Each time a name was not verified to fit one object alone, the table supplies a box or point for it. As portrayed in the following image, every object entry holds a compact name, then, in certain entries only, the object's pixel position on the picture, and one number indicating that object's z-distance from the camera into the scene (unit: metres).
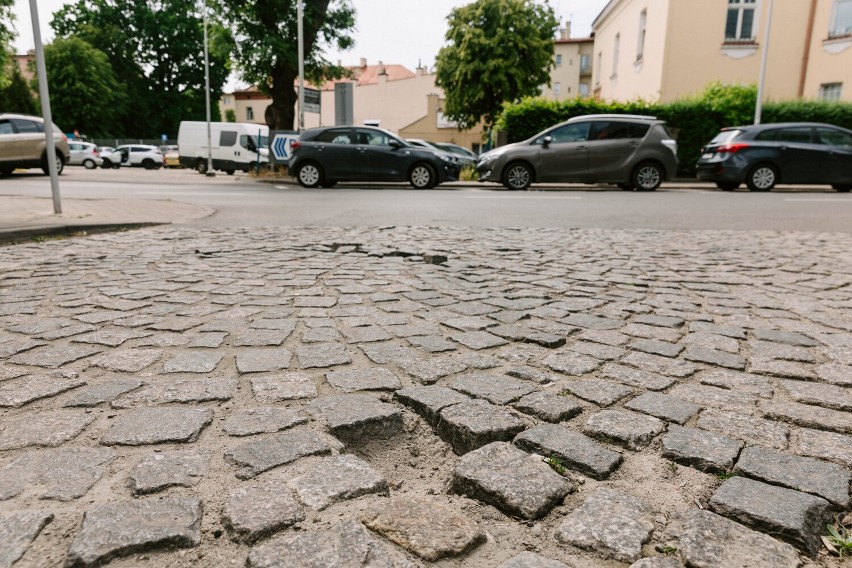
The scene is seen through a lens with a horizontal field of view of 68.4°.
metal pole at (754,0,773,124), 19.94
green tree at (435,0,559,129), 34.25
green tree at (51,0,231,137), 56.28
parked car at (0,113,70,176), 18.00
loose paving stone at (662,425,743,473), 1.91
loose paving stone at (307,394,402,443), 2.14
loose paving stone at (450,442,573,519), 1.68
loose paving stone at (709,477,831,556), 1.56
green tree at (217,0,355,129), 23.27
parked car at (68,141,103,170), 35.06
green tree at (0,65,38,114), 52.94
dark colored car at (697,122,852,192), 15.84
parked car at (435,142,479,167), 23.58
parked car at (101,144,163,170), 38.06
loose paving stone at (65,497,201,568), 1.45
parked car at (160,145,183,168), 40.41
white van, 28.59
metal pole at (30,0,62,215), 7.17
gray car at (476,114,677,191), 15.47
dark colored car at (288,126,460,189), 15.88
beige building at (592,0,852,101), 23.58
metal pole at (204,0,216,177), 24.84
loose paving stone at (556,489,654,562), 1.50
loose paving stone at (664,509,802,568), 1.46
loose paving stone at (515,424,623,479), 1.88
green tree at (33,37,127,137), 50.31
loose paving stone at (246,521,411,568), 1.42
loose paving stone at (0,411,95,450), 2.01
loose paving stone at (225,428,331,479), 1.87
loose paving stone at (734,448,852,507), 1.76
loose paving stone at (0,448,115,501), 1.71
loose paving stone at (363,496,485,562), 1.49
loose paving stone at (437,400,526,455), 2.07
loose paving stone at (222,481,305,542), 1.54
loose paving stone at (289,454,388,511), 1.69
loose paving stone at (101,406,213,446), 2.04
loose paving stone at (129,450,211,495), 1.75
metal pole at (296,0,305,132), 20.45
